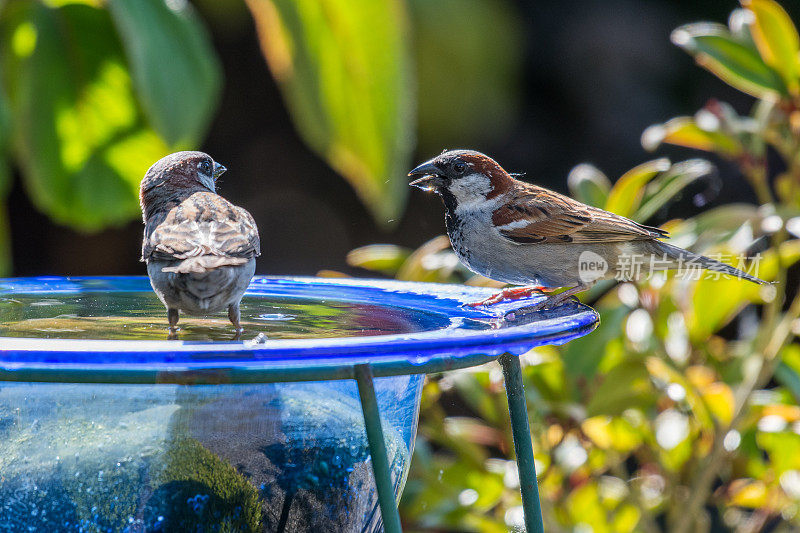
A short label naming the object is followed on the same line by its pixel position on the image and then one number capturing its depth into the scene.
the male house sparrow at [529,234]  4.62
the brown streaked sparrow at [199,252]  3.26
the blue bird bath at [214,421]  2.41
